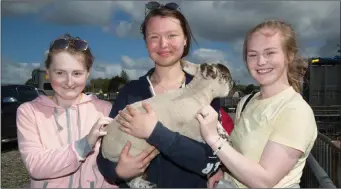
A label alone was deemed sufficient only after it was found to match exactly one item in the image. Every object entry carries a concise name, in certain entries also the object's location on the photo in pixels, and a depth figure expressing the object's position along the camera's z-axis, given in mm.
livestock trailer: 9742
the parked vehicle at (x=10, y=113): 4473
